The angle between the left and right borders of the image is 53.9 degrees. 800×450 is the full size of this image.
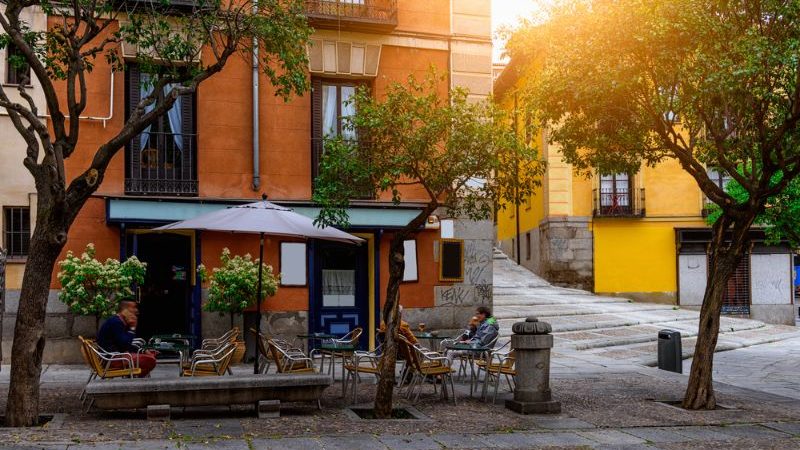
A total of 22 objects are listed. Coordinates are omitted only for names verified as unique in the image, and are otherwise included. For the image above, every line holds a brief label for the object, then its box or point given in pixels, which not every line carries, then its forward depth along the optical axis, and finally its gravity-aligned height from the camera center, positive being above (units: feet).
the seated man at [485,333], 35.53 -3.59
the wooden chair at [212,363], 30.37 -4.31
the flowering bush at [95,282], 40.78 -1.36
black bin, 45.93 -5.81
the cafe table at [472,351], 33.35 -4.18
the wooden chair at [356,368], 32.27 -4.70
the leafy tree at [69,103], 26.09 +5.52
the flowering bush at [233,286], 42.42 -1.68
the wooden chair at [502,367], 33.30 -4.89
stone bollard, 31.12 -4.51
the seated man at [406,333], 34.16 -3.44
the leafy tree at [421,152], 31.81 +4.23
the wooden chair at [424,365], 31.60 -4.59
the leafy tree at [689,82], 32.14 +7.42
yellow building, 93.25 +2.05
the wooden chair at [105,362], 28.68 -3.98
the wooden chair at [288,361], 31.35 -4.39
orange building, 45.42 +4.46
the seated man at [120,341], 30.12 -3.27
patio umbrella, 30.78 +1.31
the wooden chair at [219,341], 36.75 -4.13
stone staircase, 58.23 -6.22
